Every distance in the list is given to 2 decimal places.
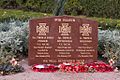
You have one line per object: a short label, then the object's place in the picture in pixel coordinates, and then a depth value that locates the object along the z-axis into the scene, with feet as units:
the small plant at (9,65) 23.58
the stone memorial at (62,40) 25.18
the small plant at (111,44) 25.79
